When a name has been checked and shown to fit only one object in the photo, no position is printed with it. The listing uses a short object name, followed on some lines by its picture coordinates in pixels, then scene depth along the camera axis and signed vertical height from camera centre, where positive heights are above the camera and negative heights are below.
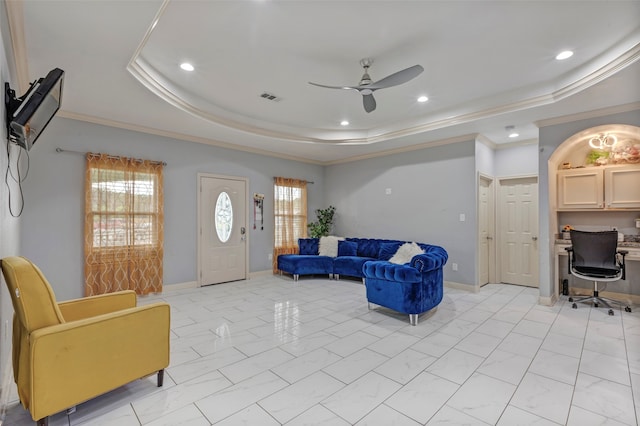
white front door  5.61 -0.23
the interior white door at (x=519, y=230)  5.59 -0.26
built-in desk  4.10 -0.50
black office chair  4.02 -0.58
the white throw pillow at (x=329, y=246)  6.51 -0.62
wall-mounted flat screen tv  2.08 +0.79
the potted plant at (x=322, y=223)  7.11 -0.14
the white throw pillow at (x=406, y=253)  4.50 -0.54
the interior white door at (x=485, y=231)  5.46 -0.26
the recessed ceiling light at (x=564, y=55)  3.10 +1.67
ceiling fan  2.87 +1.36
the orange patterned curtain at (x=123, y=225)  4.37 -0.11
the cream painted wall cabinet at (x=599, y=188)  4.29 +0.42
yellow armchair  1.75 -0.83
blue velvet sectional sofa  3.61 -0.83
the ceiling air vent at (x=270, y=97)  4.15 +1.69
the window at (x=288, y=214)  6.73 +0.08
